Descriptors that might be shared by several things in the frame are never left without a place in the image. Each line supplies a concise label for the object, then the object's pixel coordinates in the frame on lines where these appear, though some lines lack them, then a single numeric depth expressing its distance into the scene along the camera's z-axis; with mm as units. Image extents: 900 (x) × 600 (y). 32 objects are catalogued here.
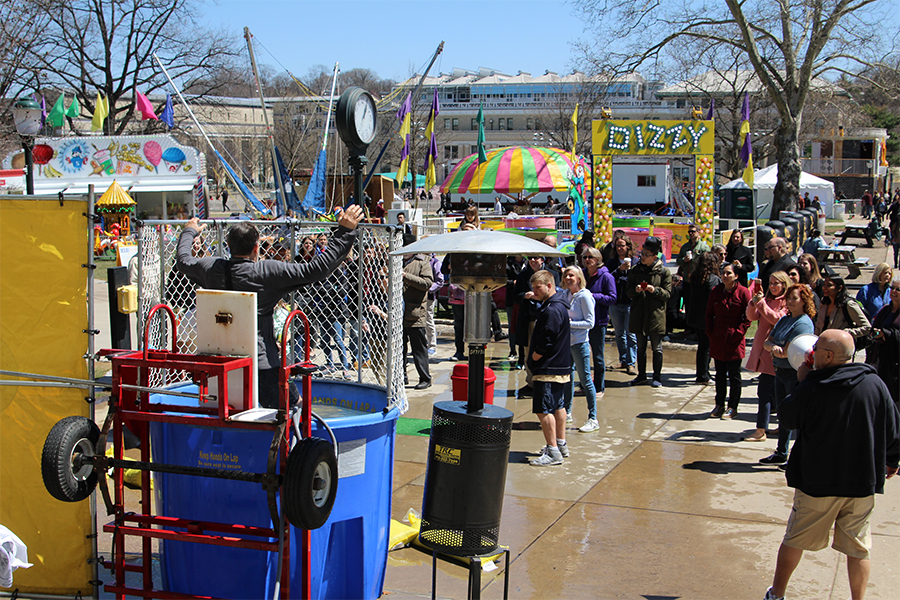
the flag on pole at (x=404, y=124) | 21922
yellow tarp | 4277
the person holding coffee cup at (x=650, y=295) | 9688
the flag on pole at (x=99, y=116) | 28969
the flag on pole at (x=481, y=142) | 28242
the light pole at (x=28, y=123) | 16527
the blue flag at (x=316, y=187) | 17641
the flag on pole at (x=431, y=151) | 23969
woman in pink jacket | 7543
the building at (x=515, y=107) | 71875
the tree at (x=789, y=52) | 25797
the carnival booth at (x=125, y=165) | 28656
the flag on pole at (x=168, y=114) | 26672
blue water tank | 3889
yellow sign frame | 18859
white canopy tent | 38419
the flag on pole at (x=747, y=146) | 18688
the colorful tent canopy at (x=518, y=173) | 33781
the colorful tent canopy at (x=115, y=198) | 23906
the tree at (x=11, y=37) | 20281
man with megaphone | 4195
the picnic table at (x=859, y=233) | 26622
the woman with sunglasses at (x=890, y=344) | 6527
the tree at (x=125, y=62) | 40281
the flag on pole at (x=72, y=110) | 30750
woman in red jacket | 8195
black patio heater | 4488
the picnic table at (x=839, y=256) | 20156
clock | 8242
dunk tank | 3527
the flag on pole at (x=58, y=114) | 26594
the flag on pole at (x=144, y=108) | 27641
